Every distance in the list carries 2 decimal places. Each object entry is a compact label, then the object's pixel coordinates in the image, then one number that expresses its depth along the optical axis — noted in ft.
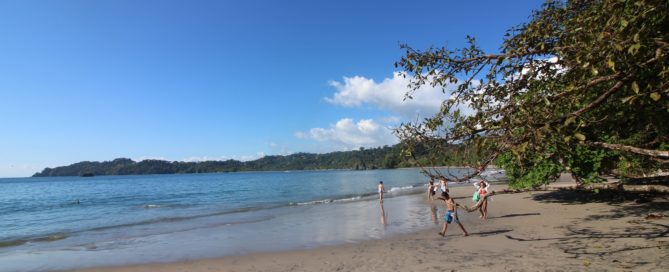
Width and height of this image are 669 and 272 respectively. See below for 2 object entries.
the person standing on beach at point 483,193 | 53.88
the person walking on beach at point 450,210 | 41.70
